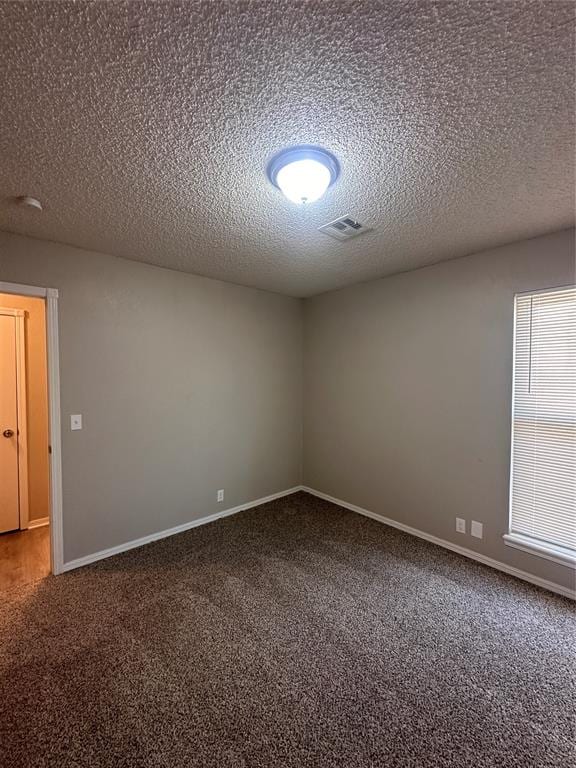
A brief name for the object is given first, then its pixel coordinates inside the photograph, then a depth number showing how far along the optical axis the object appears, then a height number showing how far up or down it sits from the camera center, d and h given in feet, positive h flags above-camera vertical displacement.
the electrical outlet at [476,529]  8.83 -4.17
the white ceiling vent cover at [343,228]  7.04 +3.26
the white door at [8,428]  10.65 -1.79
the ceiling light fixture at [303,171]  4.85 +3.12
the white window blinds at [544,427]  7.51 -1.24
